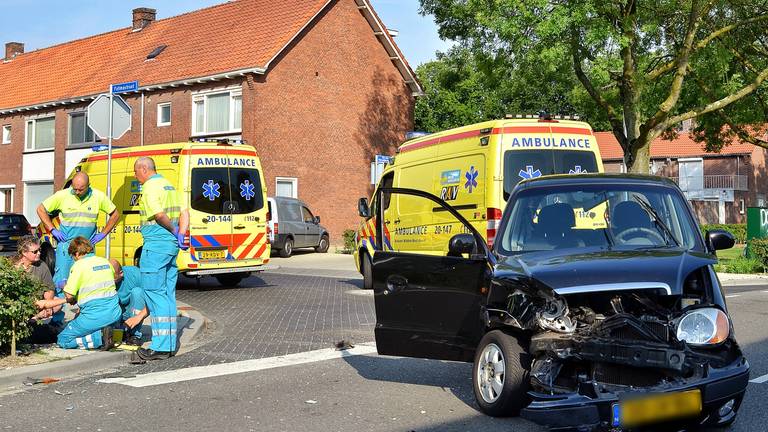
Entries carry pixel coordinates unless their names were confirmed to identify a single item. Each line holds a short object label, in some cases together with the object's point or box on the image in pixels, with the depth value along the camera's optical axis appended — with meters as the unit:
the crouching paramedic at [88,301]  8.69
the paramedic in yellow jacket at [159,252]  8.69
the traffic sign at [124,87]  13.55
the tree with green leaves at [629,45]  22.19
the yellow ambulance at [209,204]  15.62
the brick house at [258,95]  31.88
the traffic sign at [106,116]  13.33
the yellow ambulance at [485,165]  12.06
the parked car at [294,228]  28.11
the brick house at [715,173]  65.81
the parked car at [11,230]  25.16
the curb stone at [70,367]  7.32
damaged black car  4.99
